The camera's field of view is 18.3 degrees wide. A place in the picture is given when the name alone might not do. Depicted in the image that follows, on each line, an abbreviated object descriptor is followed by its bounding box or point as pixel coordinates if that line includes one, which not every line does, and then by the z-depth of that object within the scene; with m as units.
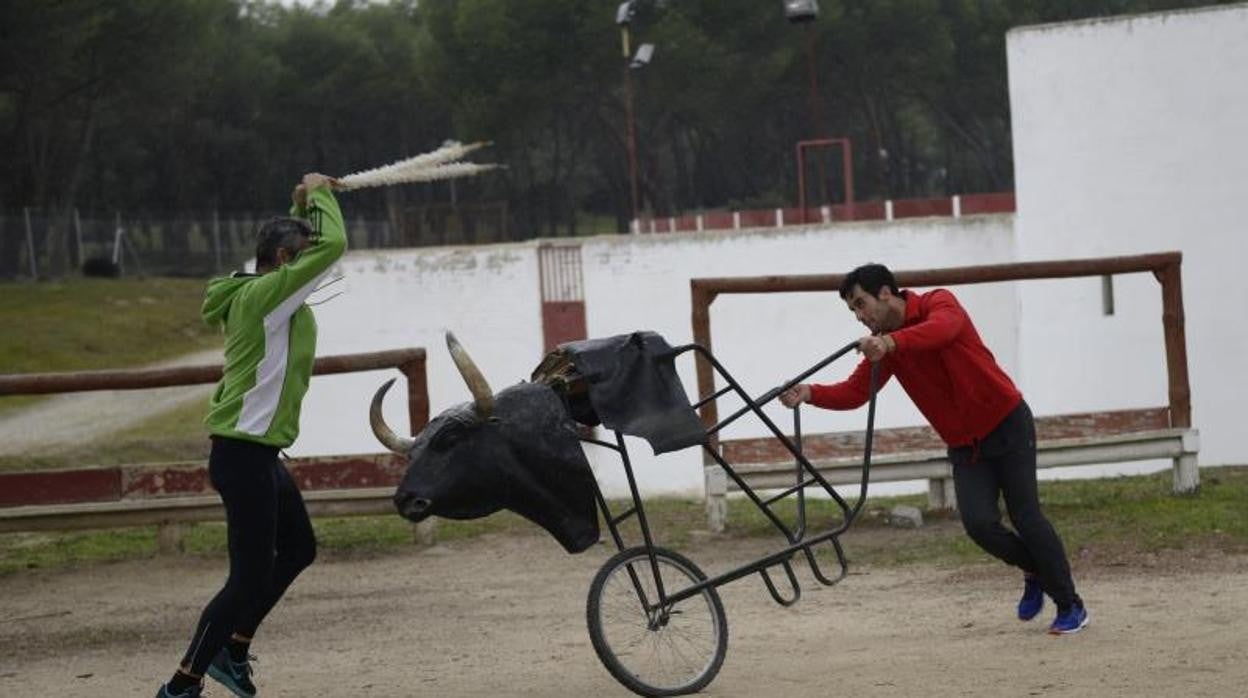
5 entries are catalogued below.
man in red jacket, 15.32
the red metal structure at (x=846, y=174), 74.89
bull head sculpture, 13.59
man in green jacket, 14.30
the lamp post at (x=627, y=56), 81.12
